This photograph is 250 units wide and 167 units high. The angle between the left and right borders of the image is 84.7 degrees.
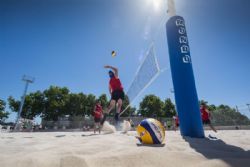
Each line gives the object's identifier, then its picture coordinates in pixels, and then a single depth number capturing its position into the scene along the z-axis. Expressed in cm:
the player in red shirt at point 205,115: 686
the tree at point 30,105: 3204
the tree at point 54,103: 3192
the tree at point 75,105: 3316
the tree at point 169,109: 3748
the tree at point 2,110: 3387
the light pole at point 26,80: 2639
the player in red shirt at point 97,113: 683
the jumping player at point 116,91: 492
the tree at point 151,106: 3575
